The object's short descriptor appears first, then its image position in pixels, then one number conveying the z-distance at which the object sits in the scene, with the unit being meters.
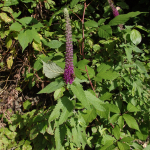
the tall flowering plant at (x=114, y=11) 0.91
